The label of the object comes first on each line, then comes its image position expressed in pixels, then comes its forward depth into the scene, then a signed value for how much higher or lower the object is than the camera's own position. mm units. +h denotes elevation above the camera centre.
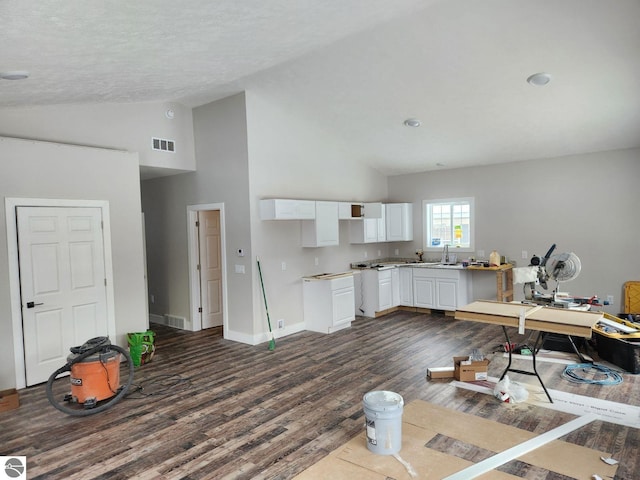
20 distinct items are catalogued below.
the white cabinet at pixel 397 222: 7895 +30
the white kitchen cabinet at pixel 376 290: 7066 -1128
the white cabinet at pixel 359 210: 6750 +242
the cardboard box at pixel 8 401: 3807 -1525
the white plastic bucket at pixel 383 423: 2766 -1328
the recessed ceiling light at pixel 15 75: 2990 +1144
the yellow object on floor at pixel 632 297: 5977 -1135
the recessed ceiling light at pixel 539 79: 4387 +1491
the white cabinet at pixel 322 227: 6238 -28
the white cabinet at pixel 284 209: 5648 +234
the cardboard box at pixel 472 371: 4137 -1466
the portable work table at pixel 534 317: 3512 -873
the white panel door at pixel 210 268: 6637 -635
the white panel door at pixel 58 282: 4352 -558
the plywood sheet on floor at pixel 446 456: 2623 -1562
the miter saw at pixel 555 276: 4684 -640
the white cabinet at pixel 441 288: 6926 -1107
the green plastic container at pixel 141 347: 4941 -1388
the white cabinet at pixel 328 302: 6148 -1157
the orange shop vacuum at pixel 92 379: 3721 -1340
